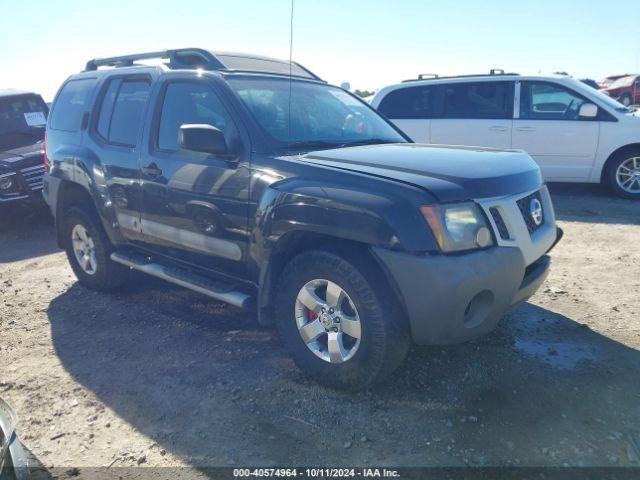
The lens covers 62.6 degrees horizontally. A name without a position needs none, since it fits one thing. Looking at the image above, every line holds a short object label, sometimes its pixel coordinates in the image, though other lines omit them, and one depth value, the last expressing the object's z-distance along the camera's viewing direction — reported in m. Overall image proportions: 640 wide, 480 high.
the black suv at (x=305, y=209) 2.63
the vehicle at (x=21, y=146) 7.47
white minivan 7.63
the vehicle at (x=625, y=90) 20.55
